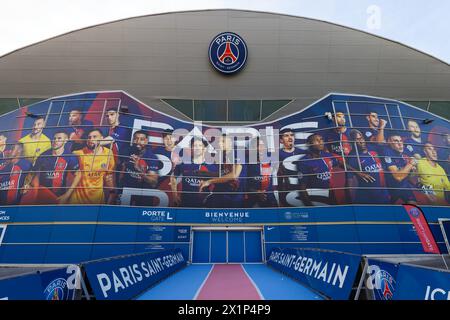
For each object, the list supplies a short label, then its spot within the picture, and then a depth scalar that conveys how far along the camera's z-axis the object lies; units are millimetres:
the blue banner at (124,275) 5137
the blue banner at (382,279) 4758
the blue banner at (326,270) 5578
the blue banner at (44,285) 3397
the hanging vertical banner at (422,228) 11453
